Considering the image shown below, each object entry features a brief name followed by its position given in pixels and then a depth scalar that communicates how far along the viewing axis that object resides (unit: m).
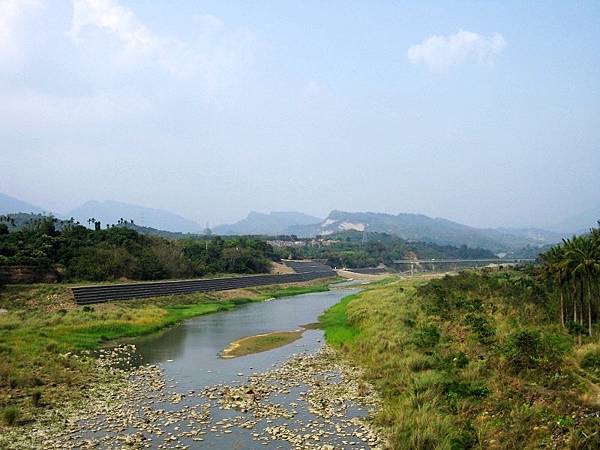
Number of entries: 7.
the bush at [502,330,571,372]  18.58
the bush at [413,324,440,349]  24.84
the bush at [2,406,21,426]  16.56
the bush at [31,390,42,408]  18.53
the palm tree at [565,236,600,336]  24.84
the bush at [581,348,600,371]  17.93
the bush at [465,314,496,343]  24.36
